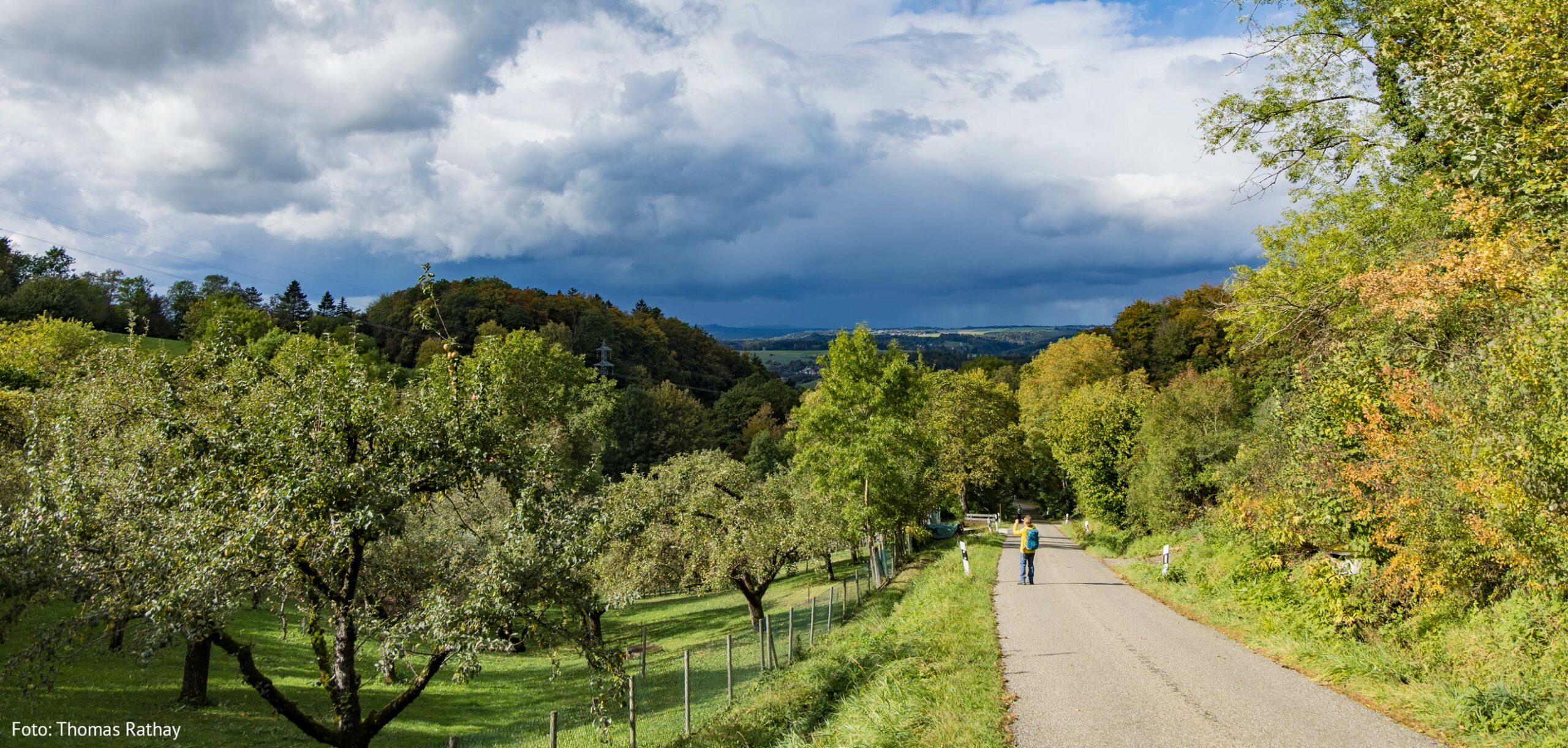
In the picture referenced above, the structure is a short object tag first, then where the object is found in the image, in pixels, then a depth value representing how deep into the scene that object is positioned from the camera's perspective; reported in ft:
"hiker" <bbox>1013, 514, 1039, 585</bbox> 74.64
